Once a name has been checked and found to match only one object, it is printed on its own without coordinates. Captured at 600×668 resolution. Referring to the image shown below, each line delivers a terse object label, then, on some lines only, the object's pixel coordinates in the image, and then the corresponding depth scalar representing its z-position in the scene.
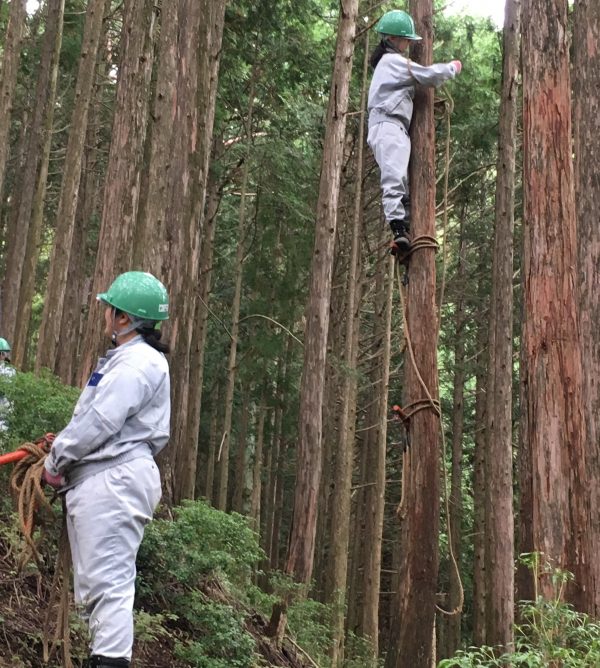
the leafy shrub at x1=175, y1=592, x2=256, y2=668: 5.34
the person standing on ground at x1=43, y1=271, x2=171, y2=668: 3.55
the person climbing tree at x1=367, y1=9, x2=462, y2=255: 5.02
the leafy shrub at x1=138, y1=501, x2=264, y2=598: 5.80
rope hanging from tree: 4.82
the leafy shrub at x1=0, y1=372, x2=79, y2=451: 6.47
